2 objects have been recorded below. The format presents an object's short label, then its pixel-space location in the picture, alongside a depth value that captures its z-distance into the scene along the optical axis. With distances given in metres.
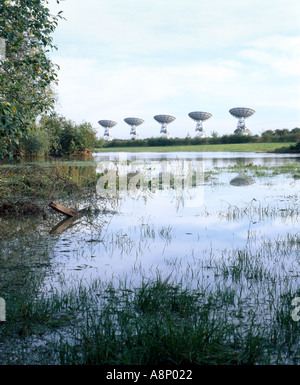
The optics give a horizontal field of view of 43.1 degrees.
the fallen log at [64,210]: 8.91
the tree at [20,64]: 7.27
